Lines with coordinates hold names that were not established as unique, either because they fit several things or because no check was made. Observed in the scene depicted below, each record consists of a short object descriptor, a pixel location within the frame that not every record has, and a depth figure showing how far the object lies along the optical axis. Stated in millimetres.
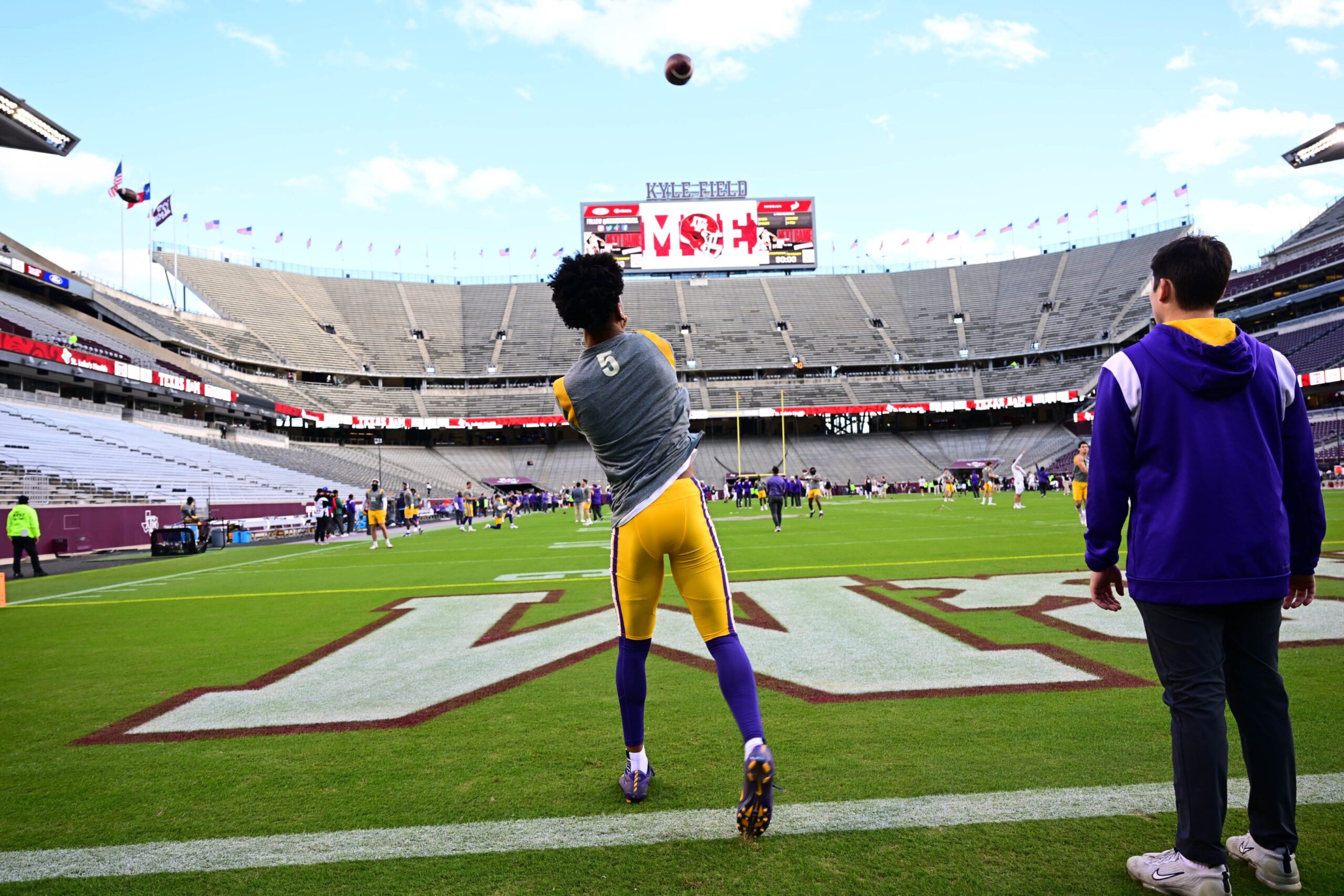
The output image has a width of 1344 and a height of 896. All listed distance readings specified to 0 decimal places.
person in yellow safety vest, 14938
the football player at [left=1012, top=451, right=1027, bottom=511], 27516
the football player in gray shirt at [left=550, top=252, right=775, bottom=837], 3078
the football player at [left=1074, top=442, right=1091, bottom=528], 17719
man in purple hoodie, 2270
